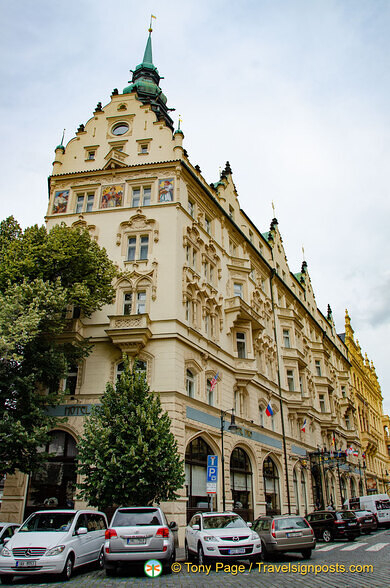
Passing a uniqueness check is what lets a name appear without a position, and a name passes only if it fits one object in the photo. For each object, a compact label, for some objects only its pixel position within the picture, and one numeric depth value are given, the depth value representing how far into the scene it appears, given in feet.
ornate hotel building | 81.35
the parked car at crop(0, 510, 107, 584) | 38.52
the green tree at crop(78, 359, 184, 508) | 59.93
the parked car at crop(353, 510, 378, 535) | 97.82
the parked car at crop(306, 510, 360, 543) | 81.10
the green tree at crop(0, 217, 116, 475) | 63.05
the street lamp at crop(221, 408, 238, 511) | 75.51
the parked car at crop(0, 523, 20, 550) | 48.16
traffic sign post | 66.03
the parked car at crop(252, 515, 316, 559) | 53.83
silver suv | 40.83
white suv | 46.24
